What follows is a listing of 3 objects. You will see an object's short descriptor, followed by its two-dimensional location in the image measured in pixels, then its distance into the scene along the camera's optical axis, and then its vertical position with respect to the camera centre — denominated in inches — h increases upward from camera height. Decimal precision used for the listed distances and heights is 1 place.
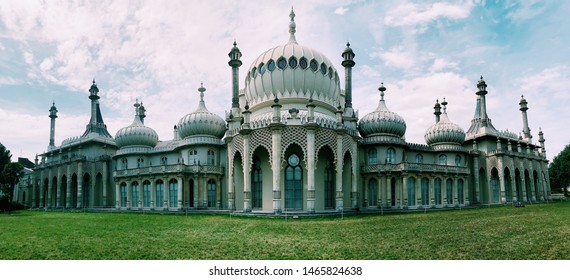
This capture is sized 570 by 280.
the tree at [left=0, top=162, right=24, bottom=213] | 1903.3 +22.5
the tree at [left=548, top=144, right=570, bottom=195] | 2716.5 +18.4
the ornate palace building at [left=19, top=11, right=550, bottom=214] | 1273.4 +81.6
